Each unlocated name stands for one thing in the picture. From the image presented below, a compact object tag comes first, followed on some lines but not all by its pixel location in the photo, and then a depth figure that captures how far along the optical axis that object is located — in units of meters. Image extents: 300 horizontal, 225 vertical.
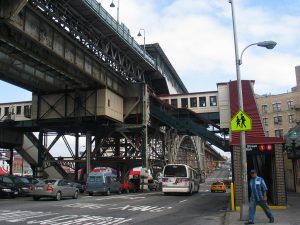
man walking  12.68
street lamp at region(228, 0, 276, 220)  13.84
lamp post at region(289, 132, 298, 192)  32.57
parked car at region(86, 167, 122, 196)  34.53
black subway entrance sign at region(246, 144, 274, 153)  18.84
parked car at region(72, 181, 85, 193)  39.86
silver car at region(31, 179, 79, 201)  25.38
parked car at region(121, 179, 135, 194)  42.66
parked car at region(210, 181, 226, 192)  45.66
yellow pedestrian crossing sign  14.94
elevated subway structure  29.34
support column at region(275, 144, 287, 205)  18.33
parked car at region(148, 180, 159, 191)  49.96
